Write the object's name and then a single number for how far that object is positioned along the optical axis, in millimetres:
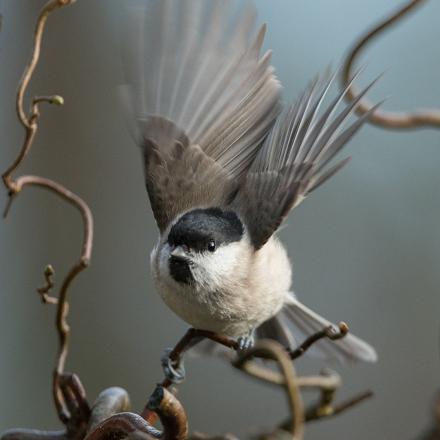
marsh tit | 3565
